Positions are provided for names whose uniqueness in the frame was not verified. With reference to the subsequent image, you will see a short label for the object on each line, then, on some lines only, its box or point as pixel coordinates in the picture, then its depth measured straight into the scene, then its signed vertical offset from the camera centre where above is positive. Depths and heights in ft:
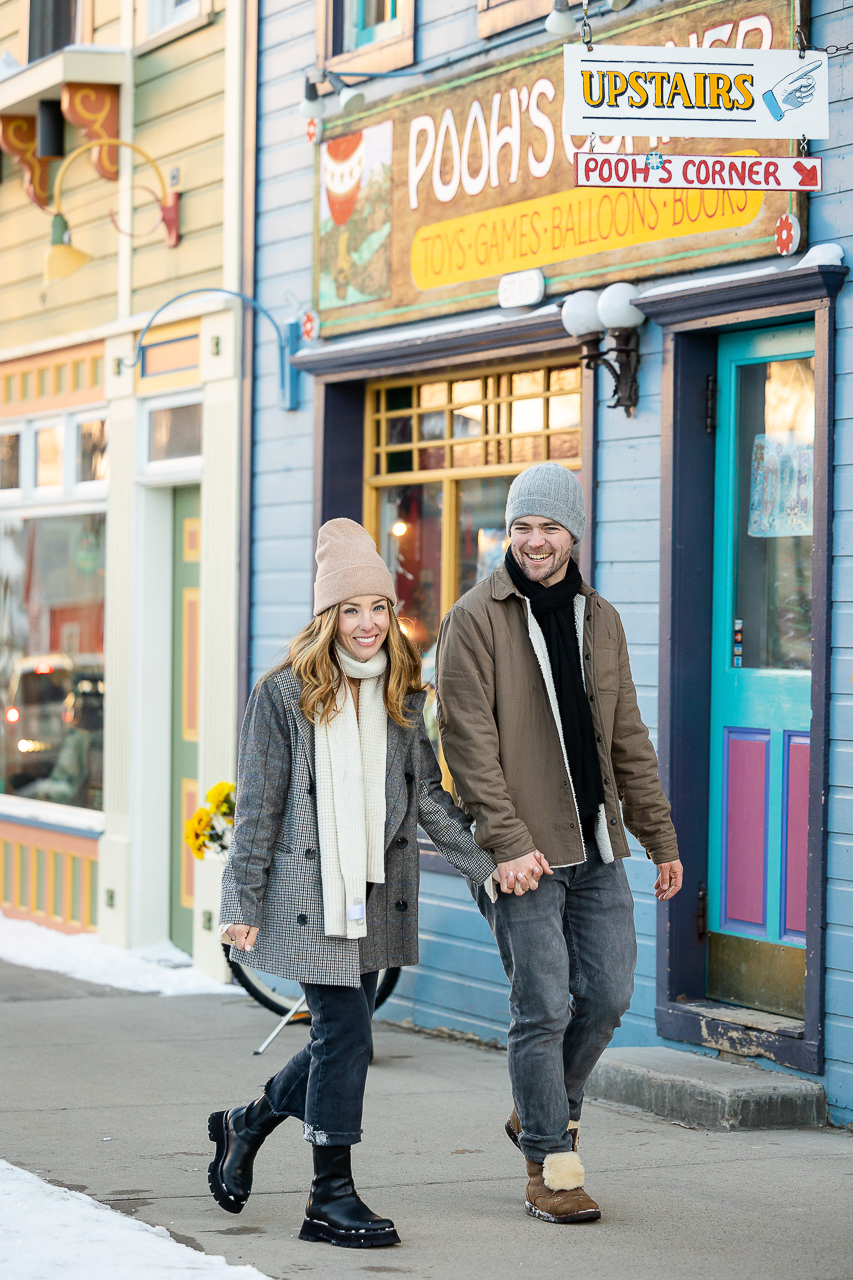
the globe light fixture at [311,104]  49.66 +7.61
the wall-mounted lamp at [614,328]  39.47 +3.37
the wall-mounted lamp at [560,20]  40.81 +7.38
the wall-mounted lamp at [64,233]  56.78 +6.33
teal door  37.43 -0.88
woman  26.12 -2.15
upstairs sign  31.97 +5.08
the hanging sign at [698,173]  33.47 +4.48
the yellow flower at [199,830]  46.71 -3.54
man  27.03 -1.76
